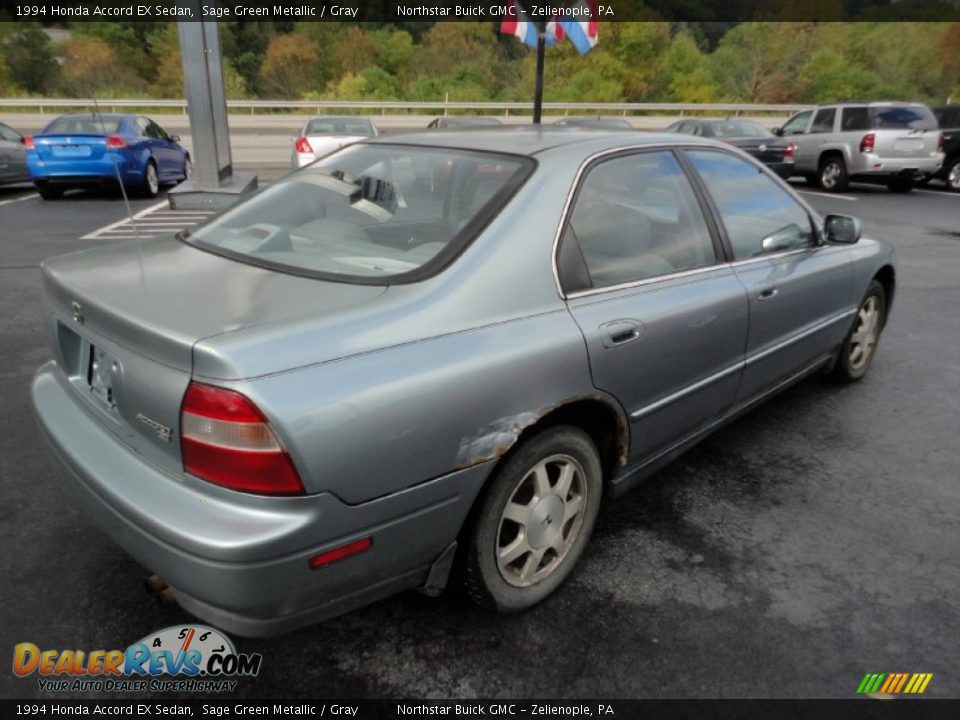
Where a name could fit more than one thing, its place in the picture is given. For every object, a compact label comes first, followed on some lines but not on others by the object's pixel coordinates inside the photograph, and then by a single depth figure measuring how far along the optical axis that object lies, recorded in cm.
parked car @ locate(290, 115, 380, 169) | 1216
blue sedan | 1102
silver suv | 1338
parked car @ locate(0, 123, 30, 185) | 1200
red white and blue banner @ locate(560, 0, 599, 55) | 1219
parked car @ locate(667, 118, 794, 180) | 1468
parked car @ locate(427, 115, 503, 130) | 1472
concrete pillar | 967
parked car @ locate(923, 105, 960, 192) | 1434
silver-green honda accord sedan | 163
